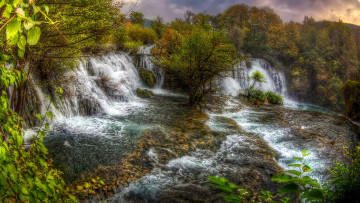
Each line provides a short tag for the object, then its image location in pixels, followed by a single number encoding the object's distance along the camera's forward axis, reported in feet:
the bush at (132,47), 70.69
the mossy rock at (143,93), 53.96
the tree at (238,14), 155.94
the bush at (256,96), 60.92
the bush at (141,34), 89.20
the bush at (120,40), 68.93
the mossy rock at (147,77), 65.98
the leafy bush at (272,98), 63.21
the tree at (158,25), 111.16
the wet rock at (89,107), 35.07
